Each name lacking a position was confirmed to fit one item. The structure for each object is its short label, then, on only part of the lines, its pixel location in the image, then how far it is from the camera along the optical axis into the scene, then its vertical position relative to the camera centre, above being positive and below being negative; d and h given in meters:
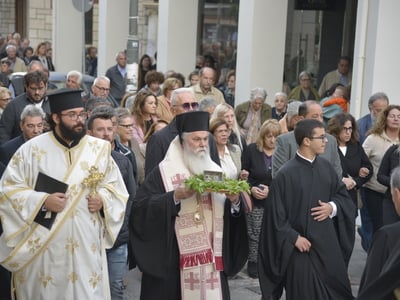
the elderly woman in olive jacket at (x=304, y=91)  14.94 -1.51
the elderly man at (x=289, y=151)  8.58 -1.45
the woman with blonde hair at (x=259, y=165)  9.41 -1.76
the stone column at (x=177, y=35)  18.42 -0.80
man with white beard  6.62 -1.74
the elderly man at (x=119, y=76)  17.47 -1.63
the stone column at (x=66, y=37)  27.17 -1.41
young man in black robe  7.16 -1.83
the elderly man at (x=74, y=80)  13.06 -1.30
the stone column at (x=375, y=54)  12.59 -0.70
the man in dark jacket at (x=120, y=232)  7.26 -1.94
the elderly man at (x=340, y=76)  15.55 -1.30
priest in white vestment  6.15 -1.54
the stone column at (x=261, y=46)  15.30 -0.79
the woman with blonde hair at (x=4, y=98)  10.88 -1.35
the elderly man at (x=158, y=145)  7.51 -1.27
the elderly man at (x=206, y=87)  13.54 -1.37
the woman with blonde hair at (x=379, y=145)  9.53 -1.53
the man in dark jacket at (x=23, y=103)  9.69 -1.27
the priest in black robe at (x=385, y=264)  4.66 -1.42
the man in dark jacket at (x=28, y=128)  7.82 -1.24
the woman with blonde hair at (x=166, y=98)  11.22 -1.37
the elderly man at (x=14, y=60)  20.59 -1.67
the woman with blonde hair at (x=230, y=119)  9.10 -1.26
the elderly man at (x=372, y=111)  10.60 -1.28
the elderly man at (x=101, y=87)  12.42 -1.33
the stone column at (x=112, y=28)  22.02 -0.87
